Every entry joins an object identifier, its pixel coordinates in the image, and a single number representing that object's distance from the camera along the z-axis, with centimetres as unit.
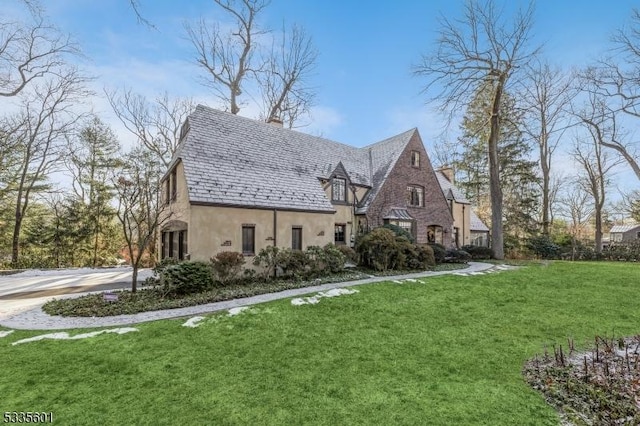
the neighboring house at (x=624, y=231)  5097
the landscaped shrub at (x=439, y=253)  1894
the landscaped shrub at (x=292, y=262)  1290
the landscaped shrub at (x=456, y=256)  2016
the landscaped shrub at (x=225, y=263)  1154
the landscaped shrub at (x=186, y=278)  984
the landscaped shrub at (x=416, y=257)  1570
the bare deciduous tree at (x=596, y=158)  2450
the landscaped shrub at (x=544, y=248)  2545
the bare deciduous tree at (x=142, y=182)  1088
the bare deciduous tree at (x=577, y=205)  3385
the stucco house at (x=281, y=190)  1320
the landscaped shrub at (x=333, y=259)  1382
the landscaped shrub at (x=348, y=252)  1482
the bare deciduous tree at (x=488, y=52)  2039
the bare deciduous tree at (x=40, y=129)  2036
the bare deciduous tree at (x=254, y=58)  2450
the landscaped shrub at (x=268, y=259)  1274
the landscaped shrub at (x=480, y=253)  2272
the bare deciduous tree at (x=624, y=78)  1806
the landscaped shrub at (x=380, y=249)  1531
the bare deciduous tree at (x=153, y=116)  2289
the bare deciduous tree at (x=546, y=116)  2816
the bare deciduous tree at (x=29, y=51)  1516
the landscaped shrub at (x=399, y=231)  1794
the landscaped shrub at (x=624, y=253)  2331
